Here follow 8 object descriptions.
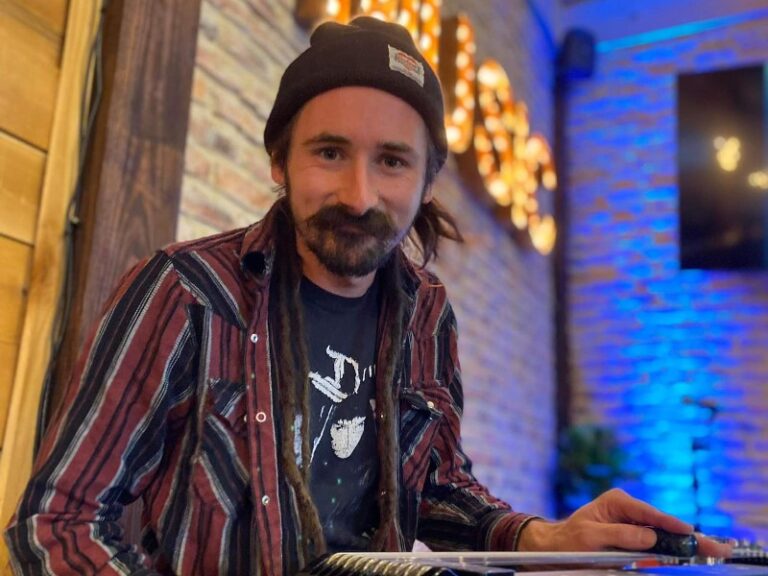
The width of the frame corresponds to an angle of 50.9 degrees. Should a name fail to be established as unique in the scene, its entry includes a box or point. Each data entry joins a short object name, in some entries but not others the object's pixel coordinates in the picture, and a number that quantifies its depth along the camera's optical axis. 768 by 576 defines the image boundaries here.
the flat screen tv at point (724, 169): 5.32
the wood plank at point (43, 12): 1.58
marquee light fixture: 3.22
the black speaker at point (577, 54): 6.14
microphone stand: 5.14
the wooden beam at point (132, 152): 1.67
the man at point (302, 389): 1.18
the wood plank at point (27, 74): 1.56
